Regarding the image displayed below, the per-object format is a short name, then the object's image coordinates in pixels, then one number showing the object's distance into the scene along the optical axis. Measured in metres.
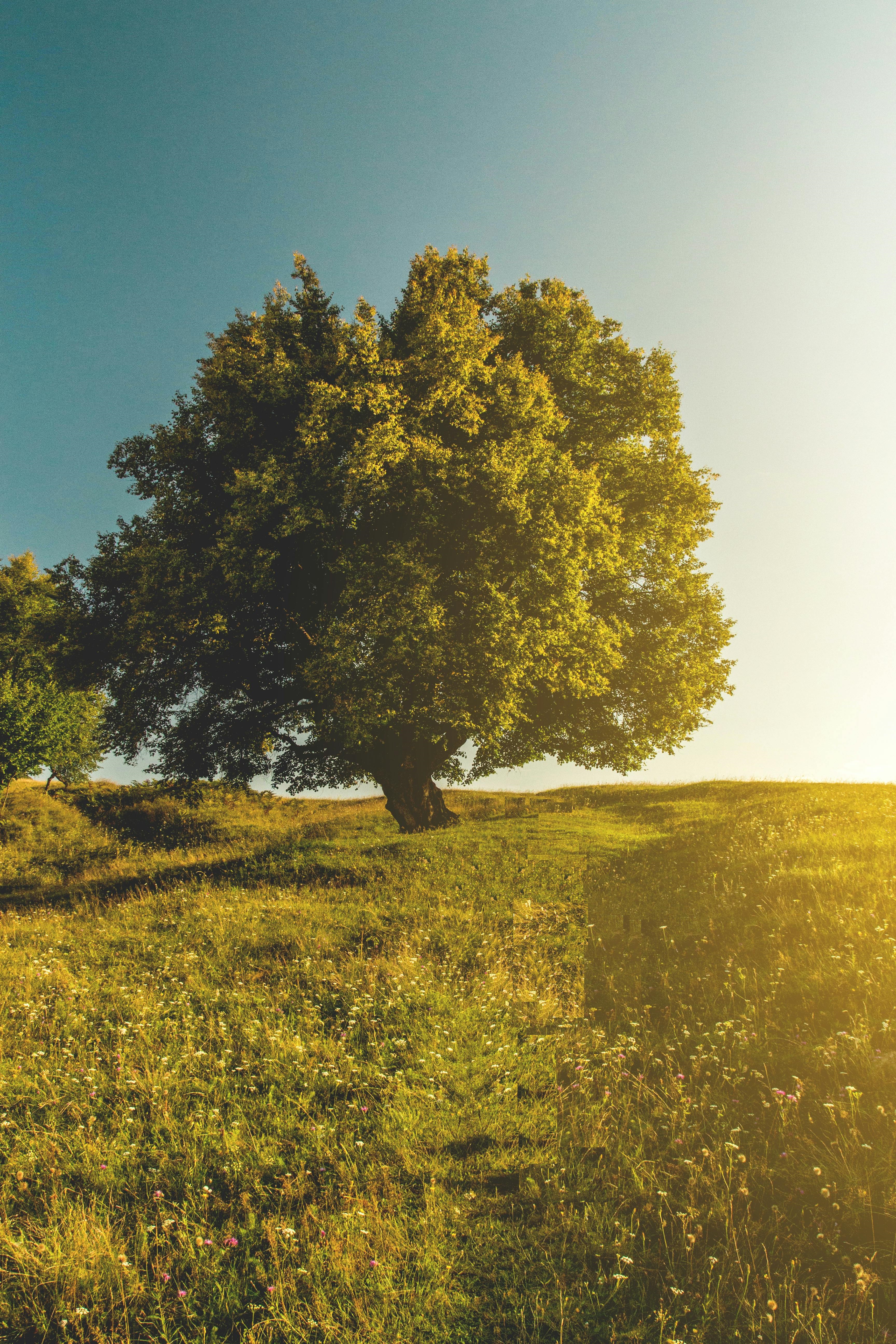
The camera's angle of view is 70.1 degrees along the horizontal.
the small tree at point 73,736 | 39.22
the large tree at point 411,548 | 18.08
